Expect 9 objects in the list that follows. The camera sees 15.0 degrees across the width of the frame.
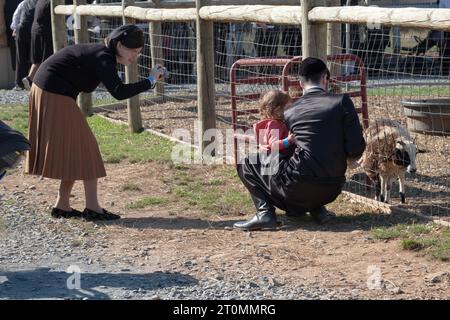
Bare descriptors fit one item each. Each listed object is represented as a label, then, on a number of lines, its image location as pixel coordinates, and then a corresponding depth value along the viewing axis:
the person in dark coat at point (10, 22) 31.55
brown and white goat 13.29
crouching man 12.16
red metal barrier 14.38
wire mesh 15.05
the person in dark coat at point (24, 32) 27.52
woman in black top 13.17
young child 12.80
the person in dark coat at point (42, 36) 24.96
